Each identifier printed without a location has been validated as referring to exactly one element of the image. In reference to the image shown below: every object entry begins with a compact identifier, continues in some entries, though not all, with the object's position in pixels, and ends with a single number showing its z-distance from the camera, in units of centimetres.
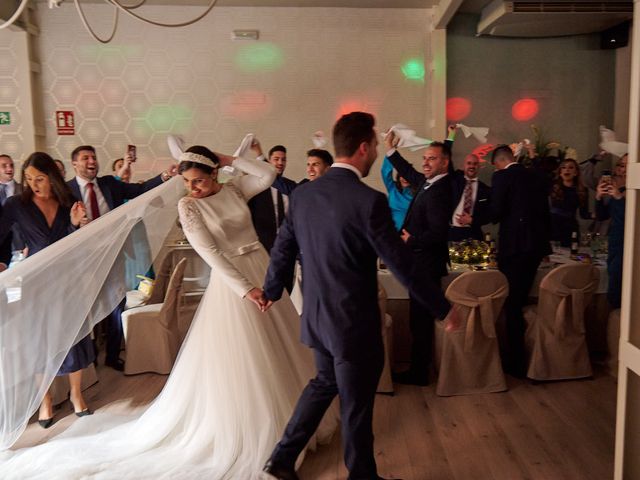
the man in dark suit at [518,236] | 369
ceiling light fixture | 154
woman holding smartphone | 343
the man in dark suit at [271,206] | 404
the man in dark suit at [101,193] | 390
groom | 201
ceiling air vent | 543
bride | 246
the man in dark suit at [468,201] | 476
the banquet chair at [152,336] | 380
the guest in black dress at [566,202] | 488
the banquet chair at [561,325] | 344
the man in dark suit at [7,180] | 490
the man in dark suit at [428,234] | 340
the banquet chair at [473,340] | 326
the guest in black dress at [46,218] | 315
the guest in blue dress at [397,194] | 531
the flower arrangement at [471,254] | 409
